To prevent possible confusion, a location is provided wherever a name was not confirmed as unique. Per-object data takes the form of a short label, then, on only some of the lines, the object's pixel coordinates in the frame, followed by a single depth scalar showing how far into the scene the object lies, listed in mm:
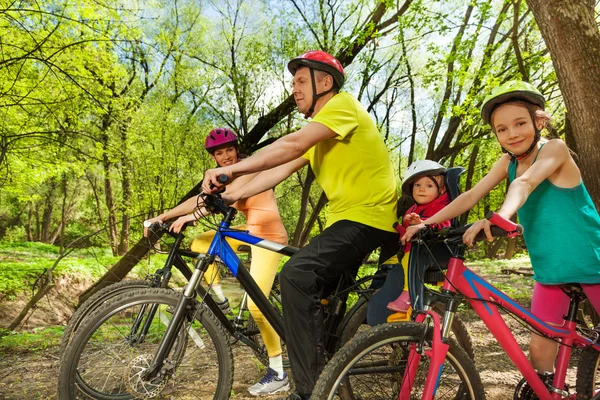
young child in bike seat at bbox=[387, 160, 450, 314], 2914
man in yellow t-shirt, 2271
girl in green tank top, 2217
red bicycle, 1894
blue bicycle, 2400
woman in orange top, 3059
